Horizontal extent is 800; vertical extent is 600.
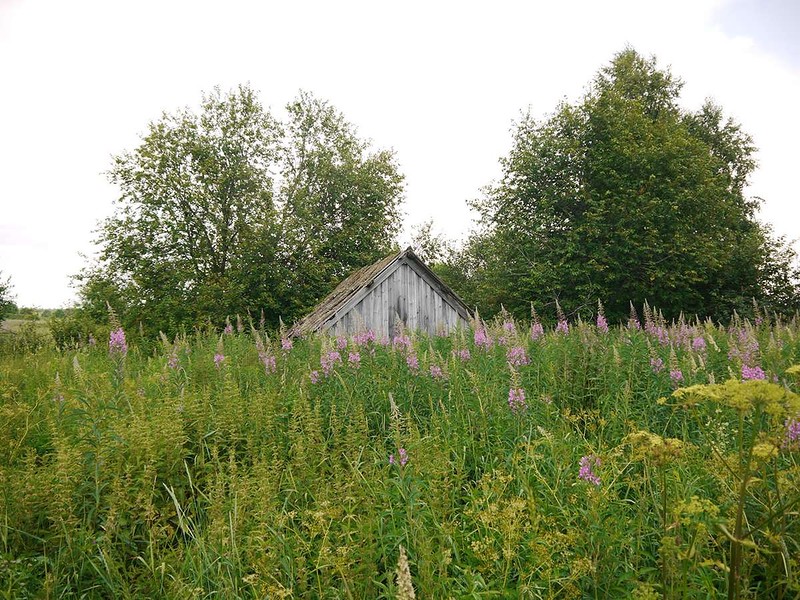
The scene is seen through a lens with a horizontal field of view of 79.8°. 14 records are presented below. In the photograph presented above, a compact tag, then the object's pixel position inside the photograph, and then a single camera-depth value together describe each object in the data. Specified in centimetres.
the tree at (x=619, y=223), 2325
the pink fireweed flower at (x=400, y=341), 667
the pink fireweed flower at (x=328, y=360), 573
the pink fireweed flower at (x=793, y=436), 216
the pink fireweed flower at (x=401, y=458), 310
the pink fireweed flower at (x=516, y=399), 409
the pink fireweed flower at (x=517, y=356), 533
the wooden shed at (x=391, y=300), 1580
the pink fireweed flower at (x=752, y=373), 414
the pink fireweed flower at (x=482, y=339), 636
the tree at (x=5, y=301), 2447
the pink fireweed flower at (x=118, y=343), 546
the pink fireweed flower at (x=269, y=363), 627
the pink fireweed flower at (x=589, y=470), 280
